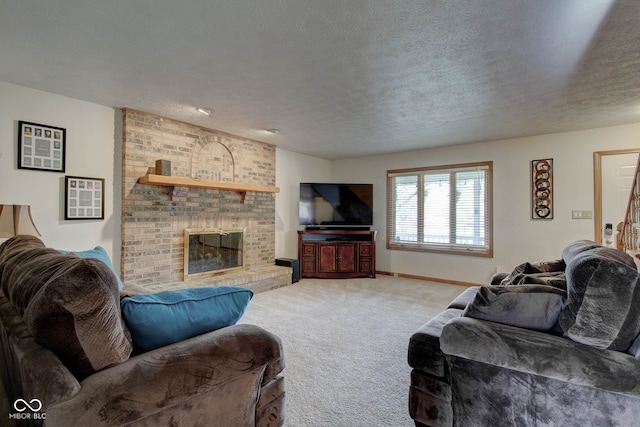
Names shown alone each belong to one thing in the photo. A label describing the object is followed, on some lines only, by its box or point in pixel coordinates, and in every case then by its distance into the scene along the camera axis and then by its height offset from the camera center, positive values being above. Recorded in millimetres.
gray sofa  1142 -555
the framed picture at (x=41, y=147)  2889 +687
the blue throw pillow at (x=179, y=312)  1088 -374
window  4949 +161
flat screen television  5863 +260
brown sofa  832 -474
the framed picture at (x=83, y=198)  3168 +200
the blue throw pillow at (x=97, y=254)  2516 -321
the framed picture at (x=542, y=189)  4387 +438
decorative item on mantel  3625 +595
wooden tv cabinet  5512 -729
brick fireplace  3559 +277
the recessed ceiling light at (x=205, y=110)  3461 +1241
